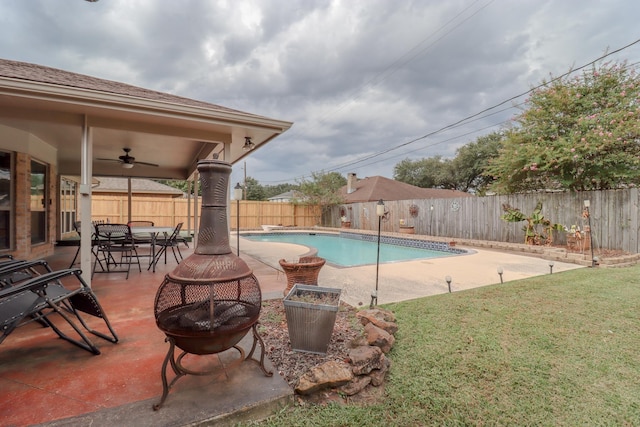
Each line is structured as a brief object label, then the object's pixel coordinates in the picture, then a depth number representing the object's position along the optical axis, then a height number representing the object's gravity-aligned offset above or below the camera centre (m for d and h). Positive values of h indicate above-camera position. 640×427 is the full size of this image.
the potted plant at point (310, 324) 2.26 -0.87
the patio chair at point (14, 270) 2.29 -0.47
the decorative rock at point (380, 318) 2.76 -1.04
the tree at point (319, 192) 20.05 +1.46
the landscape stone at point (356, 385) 1.95 -1.18
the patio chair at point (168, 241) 5.45 -0.56
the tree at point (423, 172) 32.08 +4.91
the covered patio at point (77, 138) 3.17 +1.18
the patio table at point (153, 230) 5.11 -0.39
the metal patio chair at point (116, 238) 4.79 -0.45
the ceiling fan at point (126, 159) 6.34 +1.17
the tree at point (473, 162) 26.38 +5.04
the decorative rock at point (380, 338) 2.43 -1.06
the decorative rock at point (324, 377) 1.89 -1.10
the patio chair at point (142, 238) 5.39 -0.49
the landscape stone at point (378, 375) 2.06 -1.17
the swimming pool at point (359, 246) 10.14 -1.43
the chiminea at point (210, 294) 1.71 -0.57
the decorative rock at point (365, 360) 2.05 -1.06
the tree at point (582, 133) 8.06 +2.45
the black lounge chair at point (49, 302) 1.86 -0.67
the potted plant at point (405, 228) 14.49 -0.73
